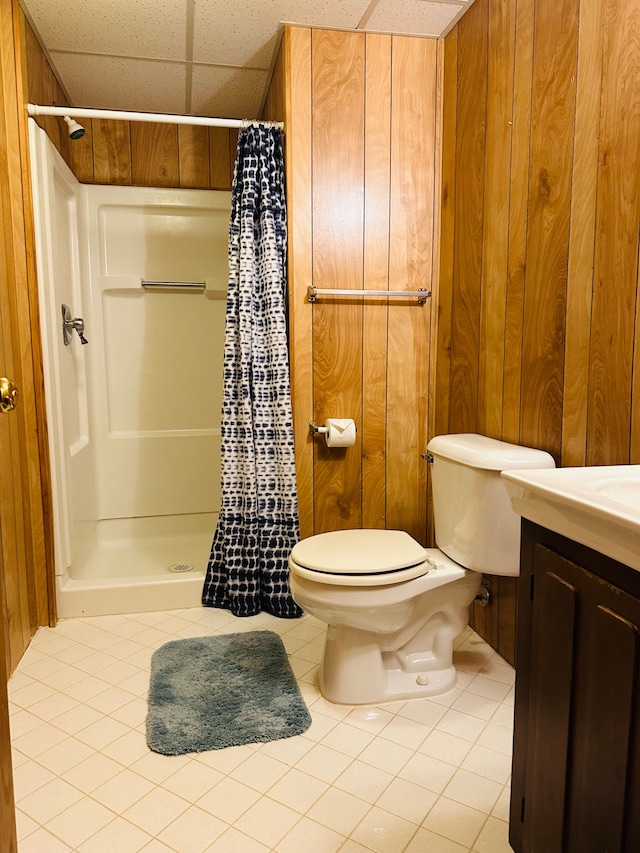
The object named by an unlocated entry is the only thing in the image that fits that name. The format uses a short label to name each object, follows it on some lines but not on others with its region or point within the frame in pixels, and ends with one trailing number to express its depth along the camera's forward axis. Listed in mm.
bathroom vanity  801
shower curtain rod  2059
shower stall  2832
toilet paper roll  2240
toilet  1646
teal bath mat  1585
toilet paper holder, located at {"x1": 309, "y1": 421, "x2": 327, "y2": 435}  2271
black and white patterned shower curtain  2213
